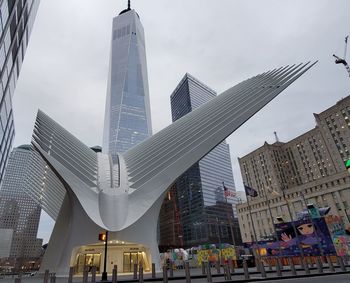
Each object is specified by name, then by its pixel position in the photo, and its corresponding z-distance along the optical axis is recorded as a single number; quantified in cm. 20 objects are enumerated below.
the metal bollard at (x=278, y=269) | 1537
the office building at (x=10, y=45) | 1966
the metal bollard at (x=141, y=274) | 1207
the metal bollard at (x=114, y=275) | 1230
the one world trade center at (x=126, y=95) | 13888
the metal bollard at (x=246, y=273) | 1448
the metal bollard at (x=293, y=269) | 1615
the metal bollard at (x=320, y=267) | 1741
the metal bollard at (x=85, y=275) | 1227
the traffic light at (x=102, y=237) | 1866
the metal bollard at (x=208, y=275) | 1349
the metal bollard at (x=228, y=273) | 1449
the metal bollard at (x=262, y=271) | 1513
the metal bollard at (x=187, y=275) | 1216
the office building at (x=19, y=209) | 14338
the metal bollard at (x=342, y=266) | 1803
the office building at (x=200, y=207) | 12575
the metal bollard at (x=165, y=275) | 1210
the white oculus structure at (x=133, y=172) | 2597
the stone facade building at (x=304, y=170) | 6562
